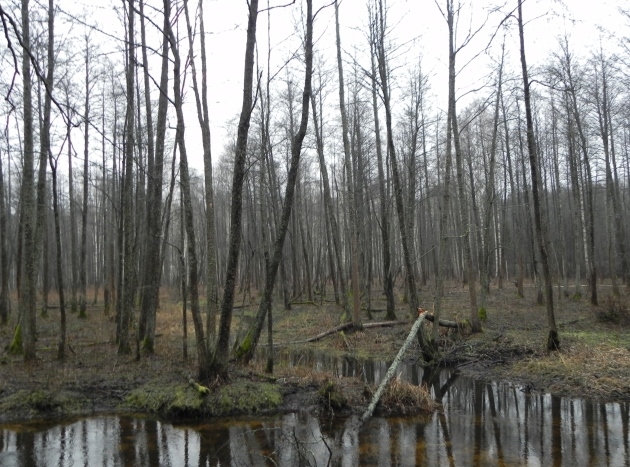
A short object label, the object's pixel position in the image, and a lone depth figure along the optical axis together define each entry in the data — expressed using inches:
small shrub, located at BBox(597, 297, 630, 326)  601.9
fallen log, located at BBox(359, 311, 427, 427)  316.2
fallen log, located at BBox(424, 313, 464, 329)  573.3
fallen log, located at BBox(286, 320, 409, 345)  642.8
